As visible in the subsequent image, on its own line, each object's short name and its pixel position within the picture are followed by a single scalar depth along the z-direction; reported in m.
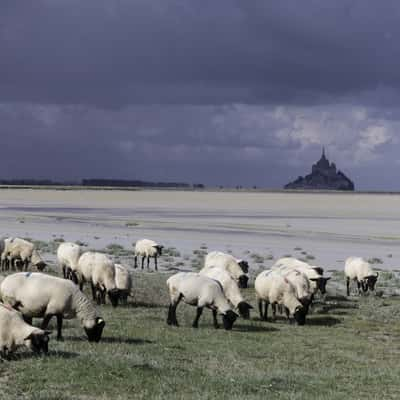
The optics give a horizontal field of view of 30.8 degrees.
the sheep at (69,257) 27.88
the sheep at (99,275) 23.12
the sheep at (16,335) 13.24
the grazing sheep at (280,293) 22.08
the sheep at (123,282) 23.47
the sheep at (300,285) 22.61
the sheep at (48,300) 15.58
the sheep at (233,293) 21.66
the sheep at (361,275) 30.38
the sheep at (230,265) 27.37
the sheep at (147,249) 37.53
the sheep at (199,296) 19.92
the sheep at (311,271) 26.12
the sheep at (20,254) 30.38
